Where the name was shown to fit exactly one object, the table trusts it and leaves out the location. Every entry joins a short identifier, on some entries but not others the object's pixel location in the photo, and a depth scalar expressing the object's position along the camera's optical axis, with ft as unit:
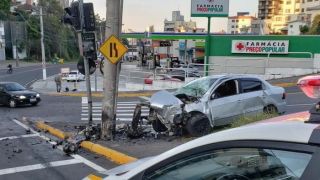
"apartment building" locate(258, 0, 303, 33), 498.93
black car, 77.92
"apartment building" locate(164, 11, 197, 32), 464.24
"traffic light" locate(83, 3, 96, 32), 39.96
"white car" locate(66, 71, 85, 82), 165.70
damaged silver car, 36.17
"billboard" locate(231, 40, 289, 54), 87.51
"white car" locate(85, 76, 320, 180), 6.34
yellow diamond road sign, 36.58
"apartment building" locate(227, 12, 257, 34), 572.63
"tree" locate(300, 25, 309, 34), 314.02
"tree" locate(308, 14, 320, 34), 265.26
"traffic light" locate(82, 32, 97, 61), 40.47
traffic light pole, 40.10
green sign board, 91.61
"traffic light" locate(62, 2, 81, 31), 39.70
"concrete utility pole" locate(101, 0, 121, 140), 36.91
